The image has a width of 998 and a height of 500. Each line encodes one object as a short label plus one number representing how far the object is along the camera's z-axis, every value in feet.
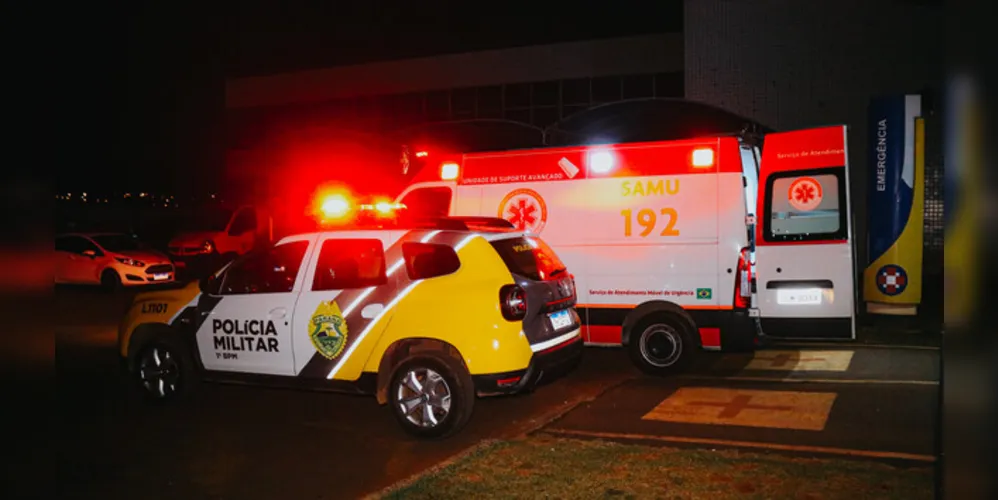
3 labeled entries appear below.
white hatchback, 61.46
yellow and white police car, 20.70
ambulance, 28.17
